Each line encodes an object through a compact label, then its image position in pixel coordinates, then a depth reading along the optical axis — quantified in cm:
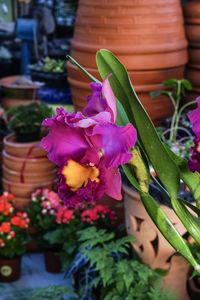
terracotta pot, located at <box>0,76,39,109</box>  311
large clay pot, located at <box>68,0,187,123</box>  211
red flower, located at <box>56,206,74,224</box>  218
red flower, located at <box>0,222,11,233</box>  219
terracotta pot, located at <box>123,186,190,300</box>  183
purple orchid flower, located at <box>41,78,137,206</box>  72
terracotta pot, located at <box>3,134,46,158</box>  245
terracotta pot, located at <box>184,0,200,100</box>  227
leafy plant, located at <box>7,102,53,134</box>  250
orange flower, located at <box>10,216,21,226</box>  223
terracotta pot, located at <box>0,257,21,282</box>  225
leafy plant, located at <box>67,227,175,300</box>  166
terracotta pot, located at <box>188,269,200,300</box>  194
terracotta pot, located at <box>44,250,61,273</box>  232
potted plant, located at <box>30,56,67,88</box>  293
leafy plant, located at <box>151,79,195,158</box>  199
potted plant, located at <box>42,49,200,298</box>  73
